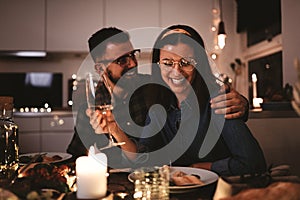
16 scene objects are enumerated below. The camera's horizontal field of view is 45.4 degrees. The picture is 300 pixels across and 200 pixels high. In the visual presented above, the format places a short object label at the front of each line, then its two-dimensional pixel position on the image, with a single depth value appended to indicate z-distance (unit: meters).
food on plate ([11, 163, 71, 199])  0.70
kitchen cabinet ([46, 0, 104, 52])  3.46
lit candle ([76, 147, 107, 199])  0.67
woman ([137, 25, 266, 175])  1.25
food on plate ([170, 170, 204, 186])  0.80
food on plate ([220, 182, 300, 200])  0.62
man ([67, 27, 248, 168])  1.51
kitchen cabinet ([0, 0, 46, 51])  3.41
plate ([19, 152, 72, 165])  1.21
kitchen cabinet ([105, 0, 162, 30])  3.55
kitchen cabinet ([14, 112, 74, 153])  3.21
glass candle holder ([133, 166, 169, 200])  0.73
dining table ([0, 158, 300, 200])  0.69
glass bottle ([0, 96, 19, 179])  1.05
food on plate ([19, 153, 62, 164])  1.16
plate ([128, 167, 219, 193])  0.77
